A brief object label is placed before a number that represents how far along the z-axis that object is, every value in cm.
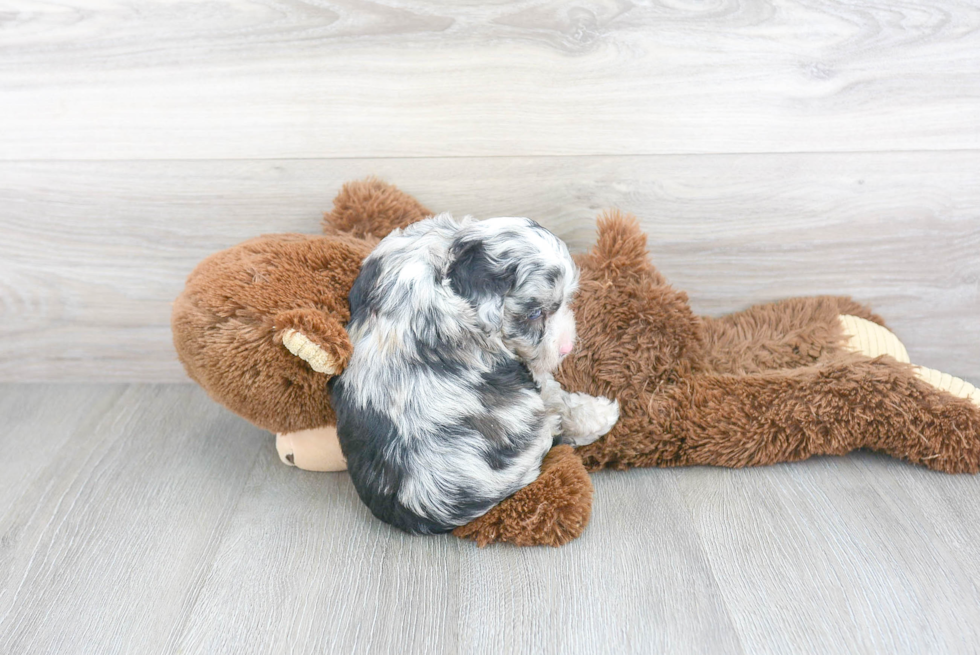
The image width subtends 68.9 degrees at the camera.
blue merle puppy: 127
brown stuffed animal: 154
